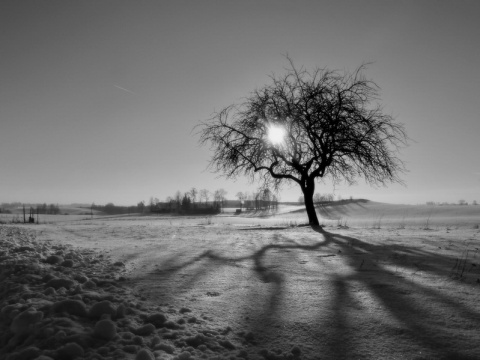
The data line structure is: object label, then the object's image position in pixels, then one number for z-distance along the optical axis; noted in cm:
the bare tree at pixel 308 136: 1320
